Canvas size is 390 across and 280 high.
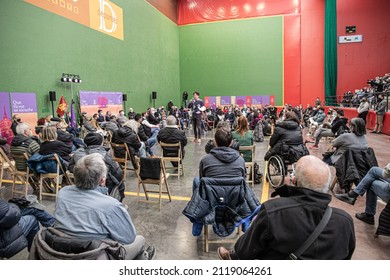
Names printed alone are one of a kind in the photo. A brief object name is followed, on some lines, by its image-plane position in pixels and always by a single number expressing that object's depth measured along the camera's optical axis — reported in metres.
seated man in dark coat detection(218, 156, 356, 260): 1.23
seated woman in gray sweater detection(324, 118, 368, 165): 3.38
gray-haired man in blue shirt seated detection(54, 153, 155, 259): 1.51
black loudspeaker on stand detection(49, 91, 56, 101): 7.72
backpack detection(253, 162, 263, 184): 4.44
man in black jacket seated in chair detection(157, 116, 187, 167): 4.79
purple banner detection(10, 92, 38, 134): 6.79
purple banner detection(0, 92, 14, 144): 6.47
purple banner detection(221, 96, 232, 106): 16.98
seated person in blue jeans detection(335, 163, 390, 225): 2.68
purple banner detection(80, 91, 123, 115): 9.19
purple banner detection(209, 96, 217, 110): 17.14
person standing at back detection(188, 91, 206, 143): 8.21
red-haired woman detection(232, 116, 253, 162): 4.18
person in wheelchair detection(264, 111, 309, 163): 4.02
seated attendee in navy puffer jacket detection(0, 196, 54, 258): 1.87
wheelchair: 4.05
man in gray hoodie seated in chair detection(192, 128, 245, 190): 2.42
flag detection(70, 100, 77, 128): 8.39
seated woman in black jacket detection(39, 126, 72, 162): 3.69
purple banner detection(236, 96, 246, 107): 16.73
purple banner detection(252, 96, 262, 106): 16.50
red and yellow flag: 8.07
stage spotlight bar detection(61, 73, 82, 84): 8.26
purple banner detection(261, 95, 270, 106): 16.42
